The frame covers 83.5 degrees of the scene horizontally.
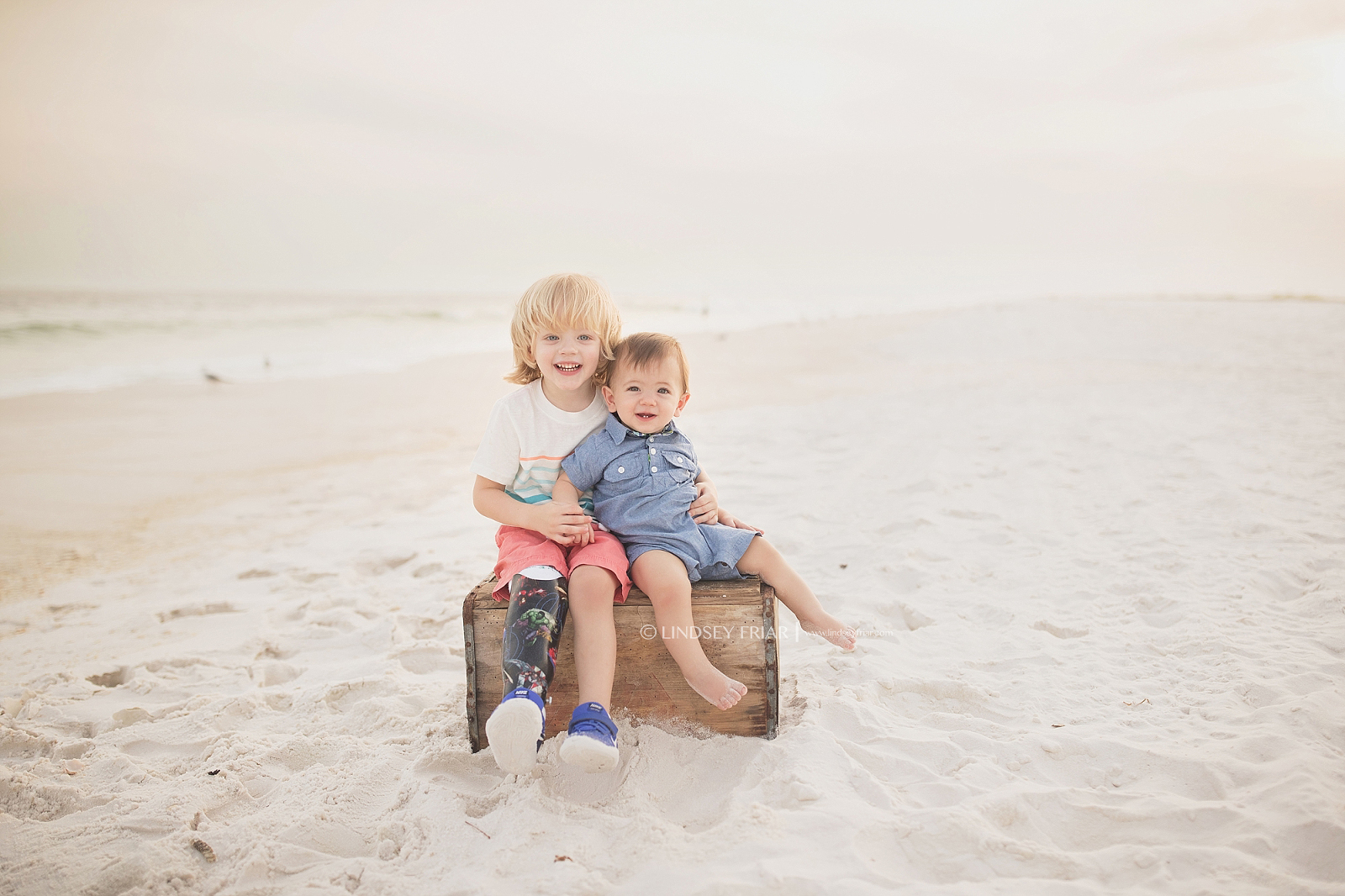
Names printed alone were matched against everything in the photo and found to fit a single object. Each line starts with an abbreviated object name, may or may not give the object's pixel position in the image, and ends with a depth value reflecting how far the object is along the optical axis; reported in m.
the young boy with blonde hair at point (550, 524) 1.81
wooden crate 2.09
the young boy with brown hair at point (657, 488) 2.23
